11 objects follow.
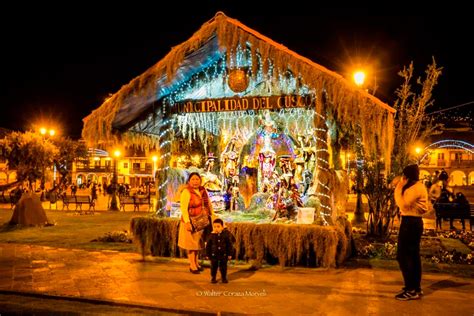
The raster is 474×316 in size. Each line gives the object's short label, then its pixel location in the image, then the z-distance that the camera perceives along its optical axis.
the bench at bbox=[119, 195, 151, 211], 24.77
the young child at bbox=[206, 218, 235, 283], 8.23
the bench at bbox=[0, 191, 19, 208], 29.15
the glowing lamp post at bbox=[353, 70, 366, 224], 13.40
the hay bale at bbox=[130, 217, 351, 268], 9.44
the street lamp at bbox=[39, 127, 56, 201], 34.52
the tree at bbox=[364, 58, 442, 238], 13.77
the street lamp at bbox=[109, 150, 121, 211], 26.42
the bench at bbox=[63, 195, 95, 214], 24.56
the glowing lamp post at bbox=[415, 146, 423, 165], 15.20
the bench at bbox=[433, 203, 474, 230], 16.97
